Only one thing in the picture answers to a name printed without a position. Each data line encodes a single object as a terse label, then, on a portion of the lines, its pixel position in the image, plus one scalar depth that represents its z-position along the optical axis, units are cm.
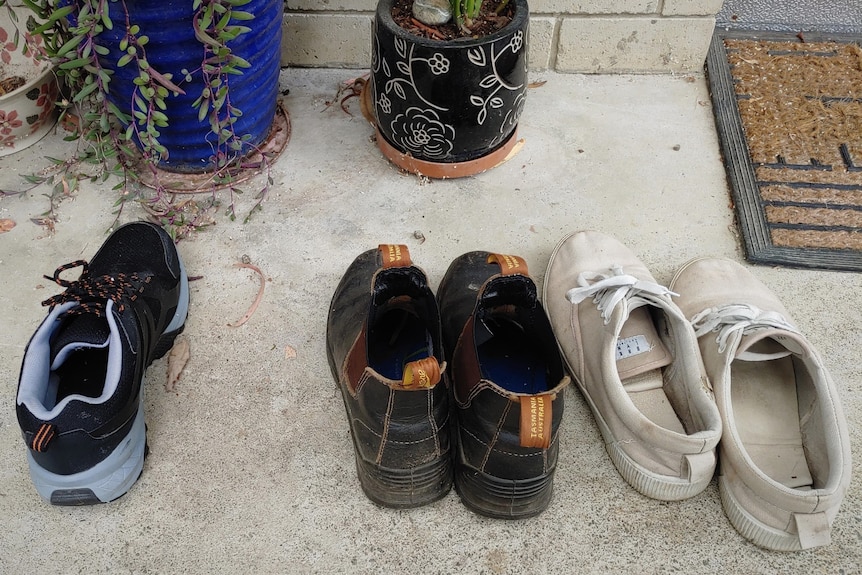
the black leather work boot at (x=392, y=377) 99
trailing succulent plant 131
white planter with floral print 168
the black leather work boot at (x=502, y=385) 98
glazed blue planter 134
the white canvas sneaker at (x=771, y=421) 104
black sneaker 105
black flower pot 144
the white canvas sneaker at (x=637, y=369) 111
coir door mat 158
